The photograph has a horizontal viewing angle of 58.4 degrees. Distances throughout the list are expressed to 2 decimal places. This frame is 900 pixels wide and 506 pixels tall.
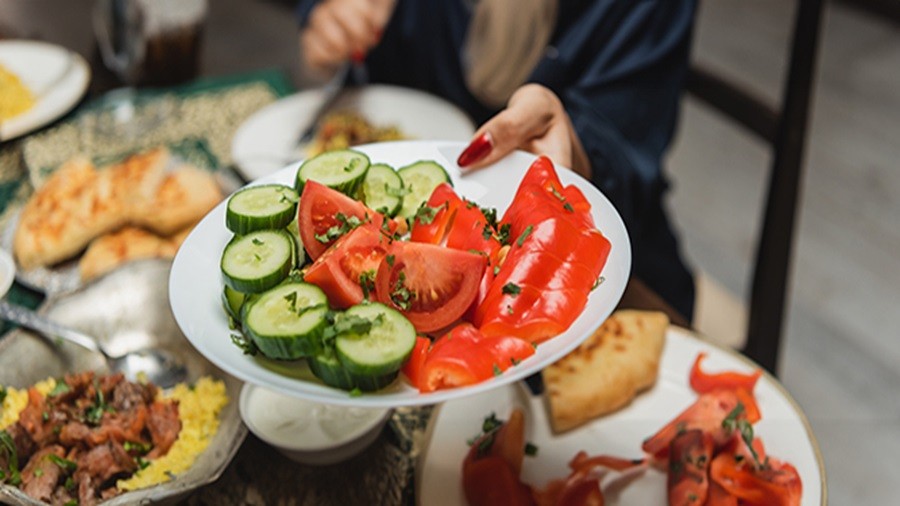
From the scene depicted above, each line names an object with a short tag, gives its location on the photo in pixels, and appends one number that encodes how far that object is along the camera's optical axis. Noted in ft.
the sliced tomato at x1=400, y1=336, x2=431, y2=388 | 2.33
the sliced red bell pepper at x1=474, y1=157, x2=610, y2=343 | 2.40
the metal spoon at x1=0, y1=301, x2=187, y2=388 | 3.63
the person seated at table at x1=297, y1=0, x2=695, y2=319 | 3.34
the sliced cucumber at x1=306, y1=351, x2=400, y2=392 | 2.27
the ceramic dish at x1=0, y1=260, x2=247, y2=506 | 3.54
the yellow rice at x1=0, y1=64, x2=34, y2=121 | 6.00
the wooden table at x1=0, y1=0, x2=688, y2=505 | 3.18
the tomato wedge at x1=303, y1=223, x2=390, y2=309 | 2.44
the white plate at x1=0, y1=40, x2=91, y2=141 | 5.95
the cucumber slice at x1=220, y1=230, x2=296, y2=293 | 2.43
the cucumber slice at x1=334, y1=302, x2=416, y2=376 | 2.23
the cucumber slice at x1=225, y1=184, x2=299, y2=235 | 2.61
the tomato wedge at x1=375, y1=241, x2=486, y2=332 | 2.46
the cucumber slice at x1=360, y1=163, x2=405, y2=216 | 2.81
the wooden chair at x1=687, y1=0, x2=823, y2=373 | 4.61
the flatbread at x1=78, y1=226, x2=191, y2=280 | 4.51
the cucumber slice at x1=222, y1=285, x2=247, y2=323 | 2.49
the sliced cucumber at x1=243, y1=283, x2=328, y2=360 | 2.28
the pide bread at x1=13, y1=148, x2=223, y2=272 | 4.63
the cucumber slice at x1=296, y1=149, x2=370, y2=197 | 2.78
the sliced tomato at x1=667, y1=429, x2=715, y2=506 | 3.05
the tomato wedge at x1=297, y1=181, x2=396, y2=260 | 2.61
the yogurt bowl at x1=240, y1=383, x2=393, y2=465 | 3.14
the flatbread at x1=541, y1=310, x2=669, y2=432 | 3.50
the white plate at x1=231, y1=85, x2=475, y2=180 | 5.53
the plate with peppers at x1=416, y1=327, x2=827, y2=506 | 3.09
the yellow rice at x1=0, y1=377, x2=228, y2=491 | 3.09
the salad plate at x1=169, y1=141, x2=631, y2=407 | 2.24
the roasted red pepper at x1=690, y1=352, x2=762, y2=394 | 3.52
